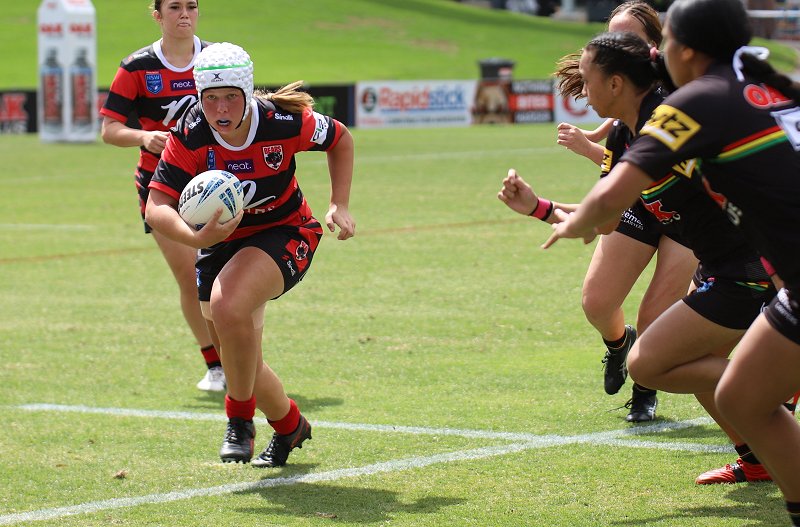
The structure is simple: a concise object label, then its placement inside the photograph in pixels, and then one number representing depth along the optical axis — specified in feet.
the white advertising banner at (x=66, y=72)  219.20
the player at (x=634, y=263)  43.19
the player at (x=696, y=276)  33.73
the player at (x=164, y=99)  53.78
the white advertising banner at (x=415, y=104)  252.42
